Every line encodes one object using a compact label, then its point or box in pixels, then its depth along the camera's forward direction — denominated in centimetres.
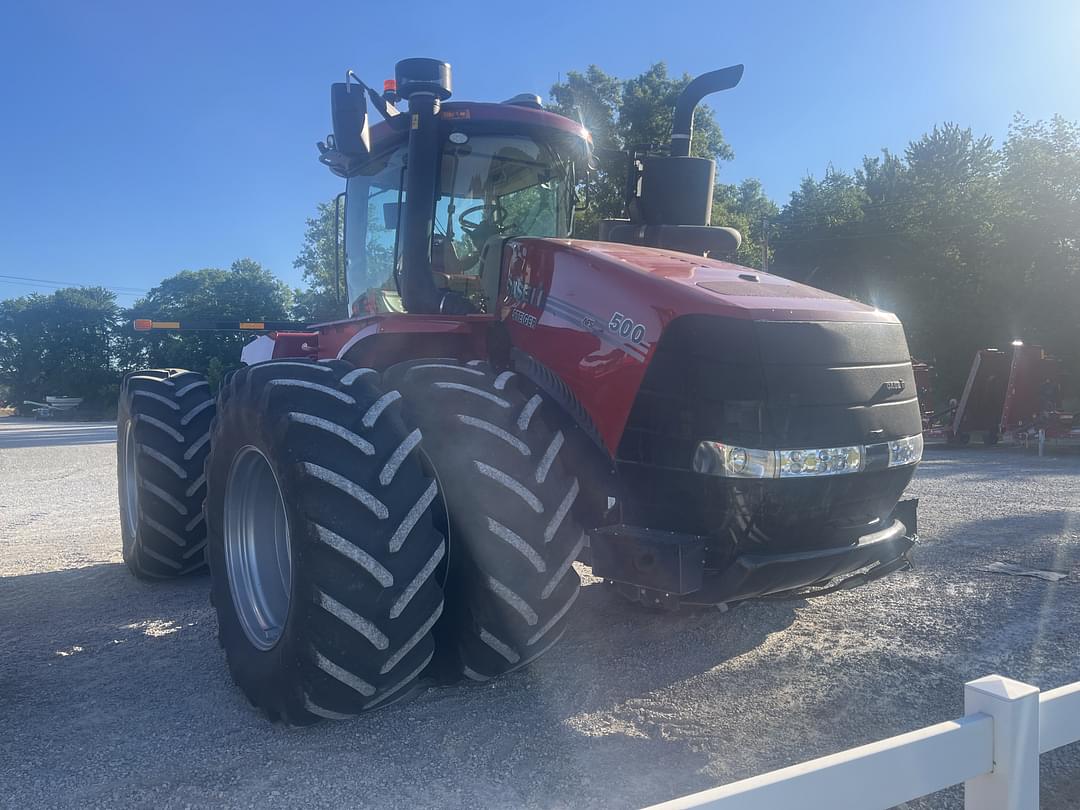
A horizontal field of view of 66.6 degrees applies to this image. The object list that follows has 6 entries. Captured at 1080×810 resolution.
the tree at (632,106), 2142
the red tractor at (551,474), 281
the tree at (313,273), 3928
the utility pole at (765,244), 3159
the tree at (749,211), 2508
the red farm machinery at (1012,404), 1439
